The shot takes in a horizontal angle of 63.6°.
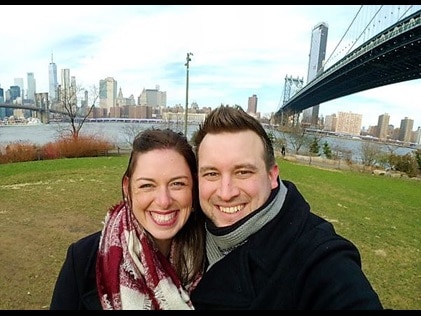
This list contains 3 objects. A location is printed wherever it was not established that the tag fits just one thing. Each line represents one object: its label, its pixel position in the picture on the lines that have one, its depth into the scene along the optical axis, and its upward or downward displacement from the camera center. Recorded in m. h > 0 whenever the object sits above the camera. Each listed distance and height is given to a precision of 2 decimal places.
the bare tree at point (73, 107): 23.99 -0.25
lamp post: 17.53 +1.61
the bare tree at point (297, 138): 26.22 -1.83
